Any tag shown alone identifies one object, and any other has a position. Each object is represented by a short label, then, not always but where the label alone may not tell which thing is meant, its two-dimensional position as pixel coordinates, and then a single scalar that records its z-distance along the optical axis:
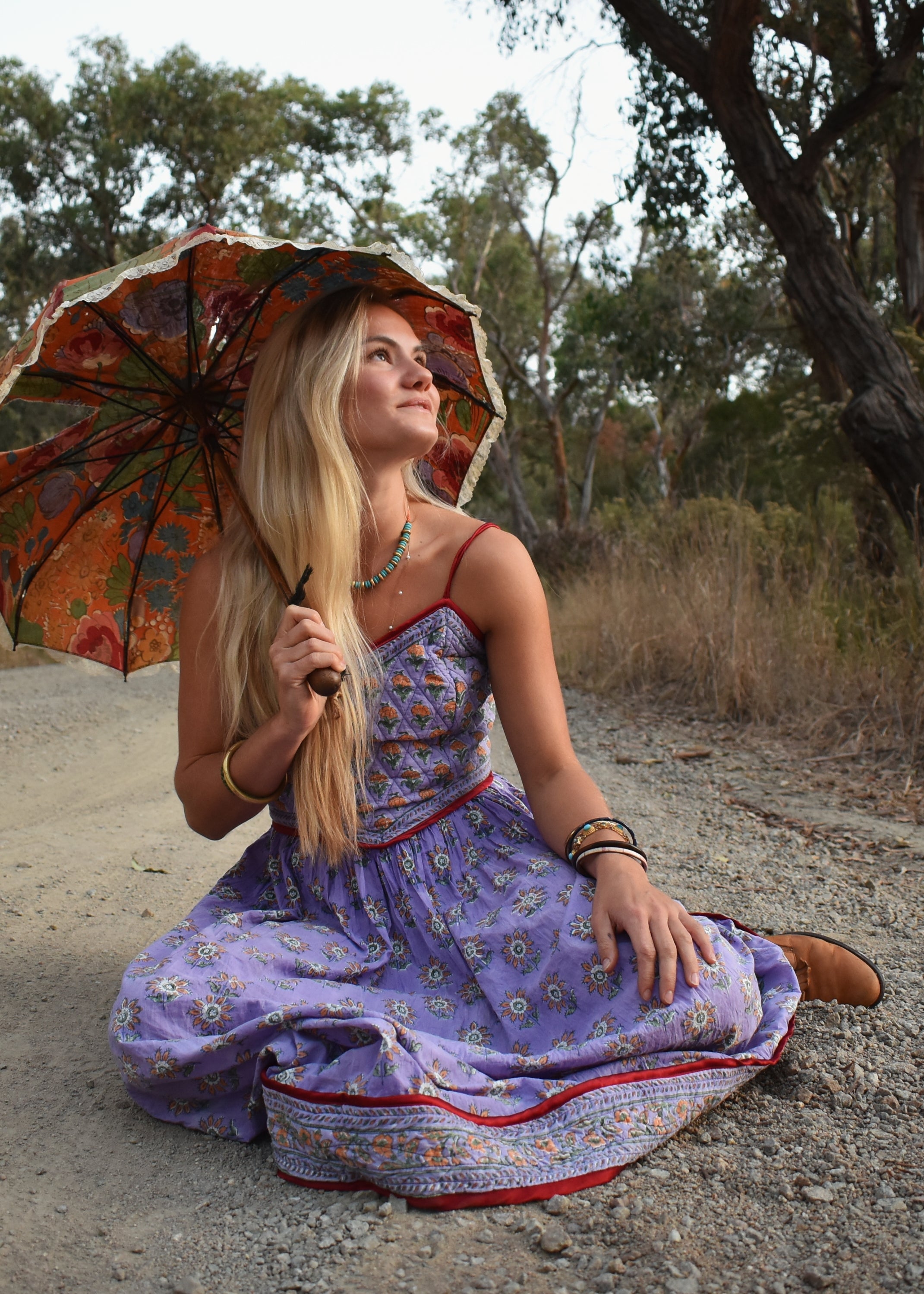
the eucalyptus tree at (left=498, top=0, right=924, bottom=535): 5.89
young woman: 1.72
